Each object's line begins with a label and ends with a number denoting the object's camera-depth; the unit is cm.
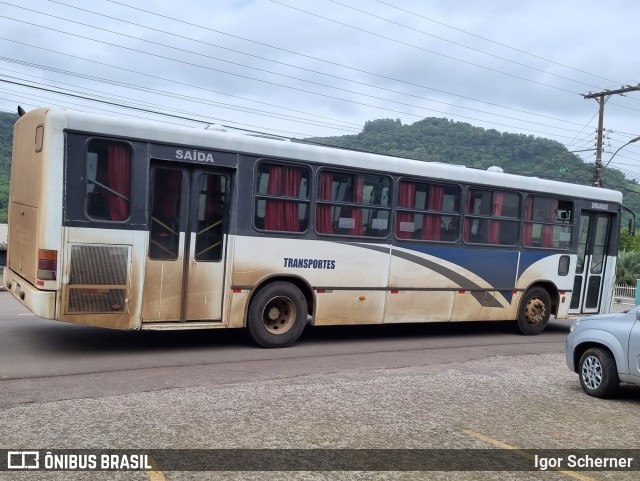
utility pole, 3550
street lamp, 3089
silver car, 816
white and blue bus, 945
